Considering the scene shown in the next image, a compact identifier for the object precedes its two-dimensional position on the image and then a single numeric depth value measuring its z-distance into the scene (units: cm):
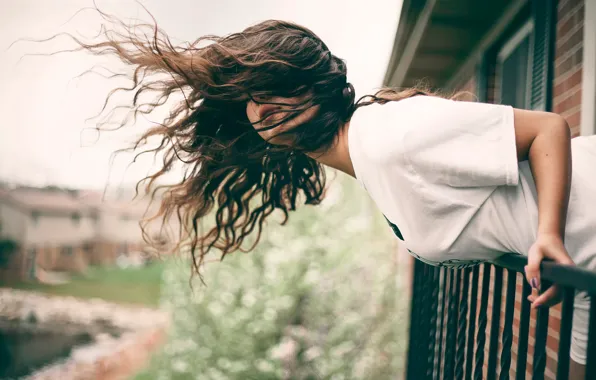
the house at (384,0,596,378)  219
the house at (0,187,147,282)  916
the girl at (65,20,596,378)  114
